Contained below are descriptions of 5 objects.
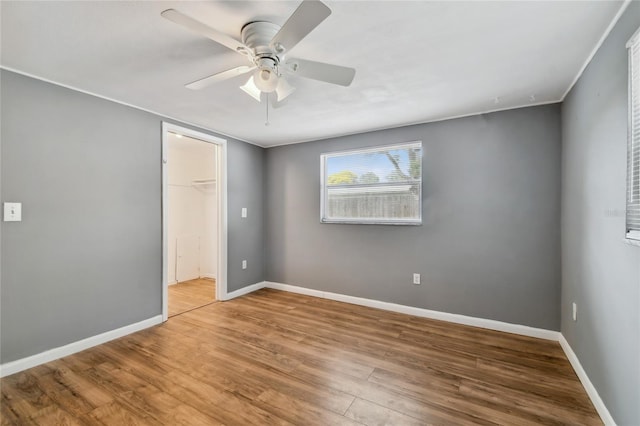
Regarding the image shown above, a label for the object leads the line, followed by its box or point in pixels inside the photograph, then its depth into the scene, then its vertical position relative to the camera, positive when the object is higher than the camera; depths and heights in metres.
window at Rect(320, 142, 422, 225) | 3.29 +0.34
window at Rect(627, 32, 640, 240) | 1.29 +0.33
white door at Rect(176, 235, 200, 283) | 4.68 -0.82
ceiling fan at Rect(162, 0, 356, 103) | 1.19 +0.85
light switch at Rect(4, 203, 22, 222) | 2.00 +0.00
